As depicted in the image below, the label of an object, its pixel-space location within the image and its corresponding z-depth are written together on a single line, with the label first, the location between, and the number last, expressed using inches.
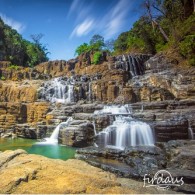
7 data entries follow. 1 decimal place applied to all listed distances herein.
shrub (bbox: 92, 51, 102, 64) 1374.3
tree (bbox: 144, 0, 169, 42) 1267.3
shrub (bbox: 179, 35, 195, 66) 938.7
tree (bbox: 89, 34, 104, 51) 1838.1
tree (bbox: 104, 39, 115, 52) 1995.8
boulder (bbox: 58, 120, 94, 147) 541.3
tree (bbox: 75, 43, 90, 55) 1844.2
